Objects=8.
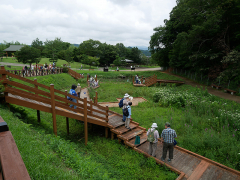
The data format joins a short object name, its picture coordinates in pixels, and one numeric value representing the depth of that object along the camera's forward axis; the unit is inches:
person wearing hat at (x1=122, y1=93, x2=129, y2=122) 321.9
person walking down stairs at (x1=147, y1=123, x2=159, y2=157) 254.4
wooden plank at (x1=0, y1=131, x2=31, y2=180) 53.8
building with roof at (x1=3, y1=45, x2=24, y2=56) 2186.6
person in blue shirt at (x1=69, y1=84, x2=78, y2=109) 349.2
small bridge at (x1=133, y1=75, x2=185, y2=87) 923.0
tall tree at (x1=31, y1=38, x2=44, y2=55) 2489.9
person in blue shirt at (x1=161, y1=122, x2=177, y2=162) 240.5
